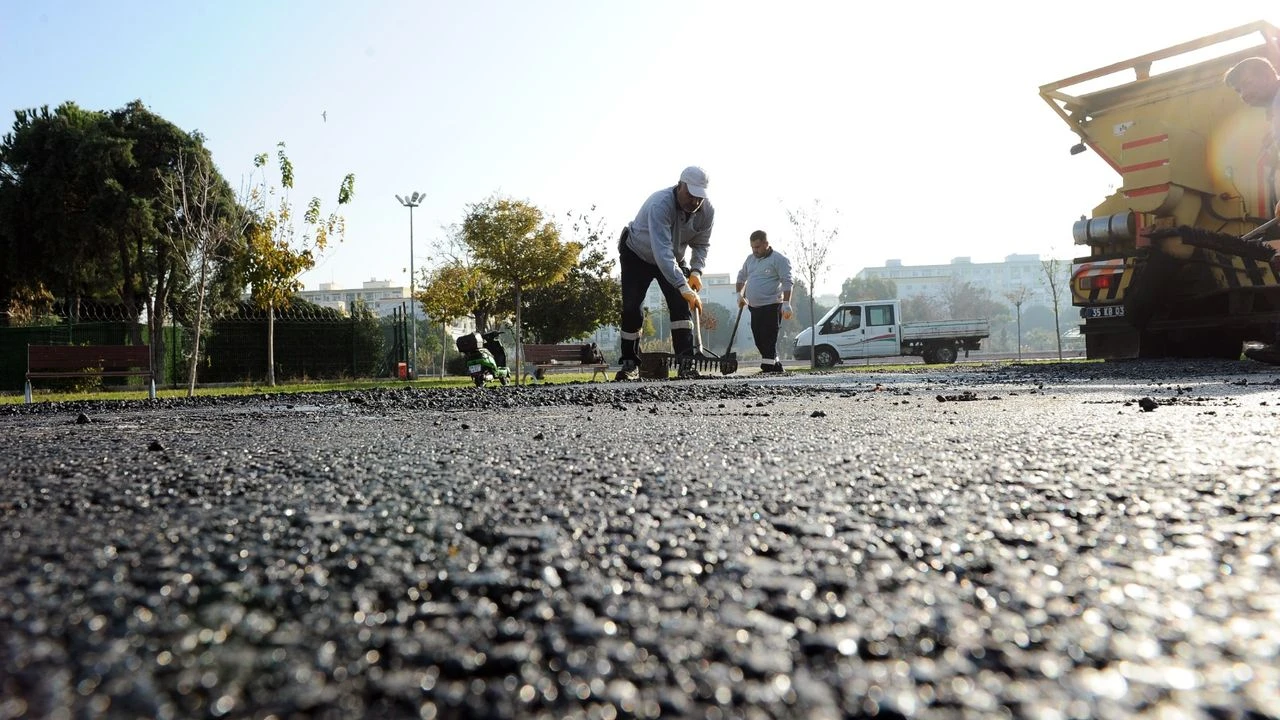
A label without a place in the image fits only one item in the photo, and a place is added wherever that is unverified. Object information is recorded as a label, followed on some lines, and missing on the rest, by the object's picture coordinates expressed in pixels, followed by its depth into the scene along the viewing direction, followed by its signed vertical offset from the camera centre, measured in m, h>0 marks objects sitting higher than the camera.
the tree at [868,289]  91.75 +8.95
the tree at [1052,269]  36.77 +4.49
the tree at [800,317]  88.25 +6.40
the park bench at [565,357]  15.54 +0.38
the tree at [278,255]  19.80 +3.21
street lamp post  33.74 +8.53
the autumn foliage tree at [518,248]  22.84 +3.80
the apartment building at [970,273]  146.12 +17.34
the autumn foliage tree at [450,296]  29.28 +3.13
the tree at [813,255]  34.28 +4.85
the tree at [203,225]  14.97 +3.98
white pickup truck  29.47 +1.26
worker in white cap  9.07 +1.44
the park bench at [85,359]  11.22 +0.43
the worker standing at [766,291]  12.06 +1.19
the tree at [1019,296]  45.03 +3.87
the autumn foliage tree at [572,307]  33.66 +2.88
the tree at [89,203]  24.17 +5.63
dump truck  9.73 +1.87
